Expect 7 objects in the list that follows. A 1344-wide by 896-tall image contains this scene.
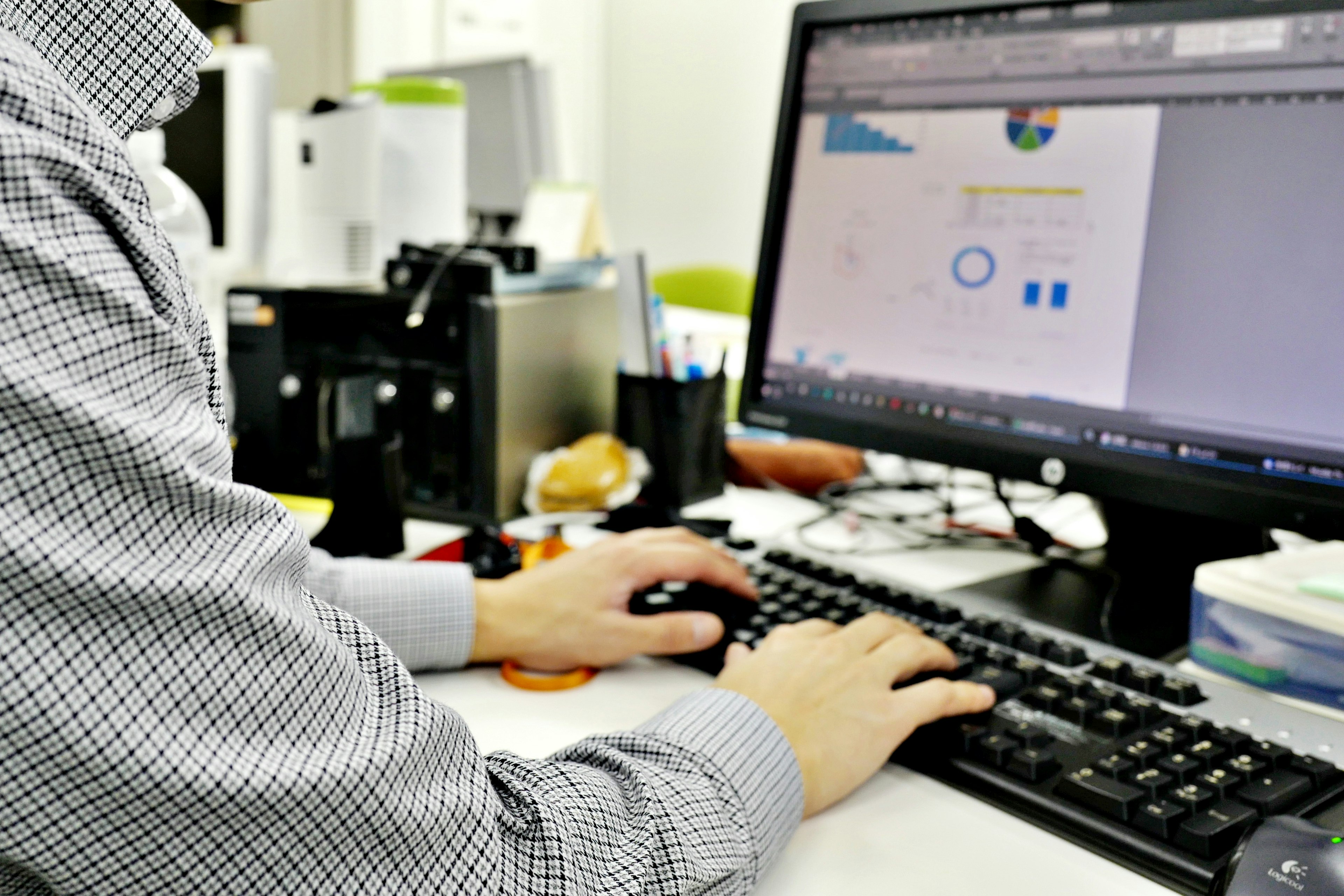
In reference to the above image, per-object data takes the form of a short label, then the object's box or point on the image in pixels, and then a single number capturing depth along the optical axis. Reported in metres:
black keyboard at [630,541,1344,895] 0.53
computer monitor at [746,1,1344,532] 0.77
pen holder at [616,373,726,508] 1.14
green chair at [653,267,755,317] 3.14
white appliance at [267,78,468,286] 1.41
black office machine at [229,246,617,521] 1.12
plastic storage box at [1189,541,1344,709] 0.69
